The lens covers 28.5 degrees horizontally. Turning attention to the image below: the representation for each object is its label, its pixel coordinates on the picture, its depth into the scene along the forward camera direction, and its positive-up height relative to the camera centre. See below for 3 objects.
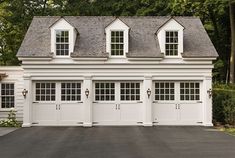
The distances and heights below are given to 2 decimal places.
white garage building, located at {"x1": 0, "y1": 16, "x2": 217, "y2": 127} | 25.03 +0.15
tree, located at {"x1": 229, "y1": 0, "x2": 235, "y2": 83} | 34.91 +3.19
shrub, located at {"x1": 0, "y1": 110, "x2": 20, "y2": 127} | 25.17 -2.11
